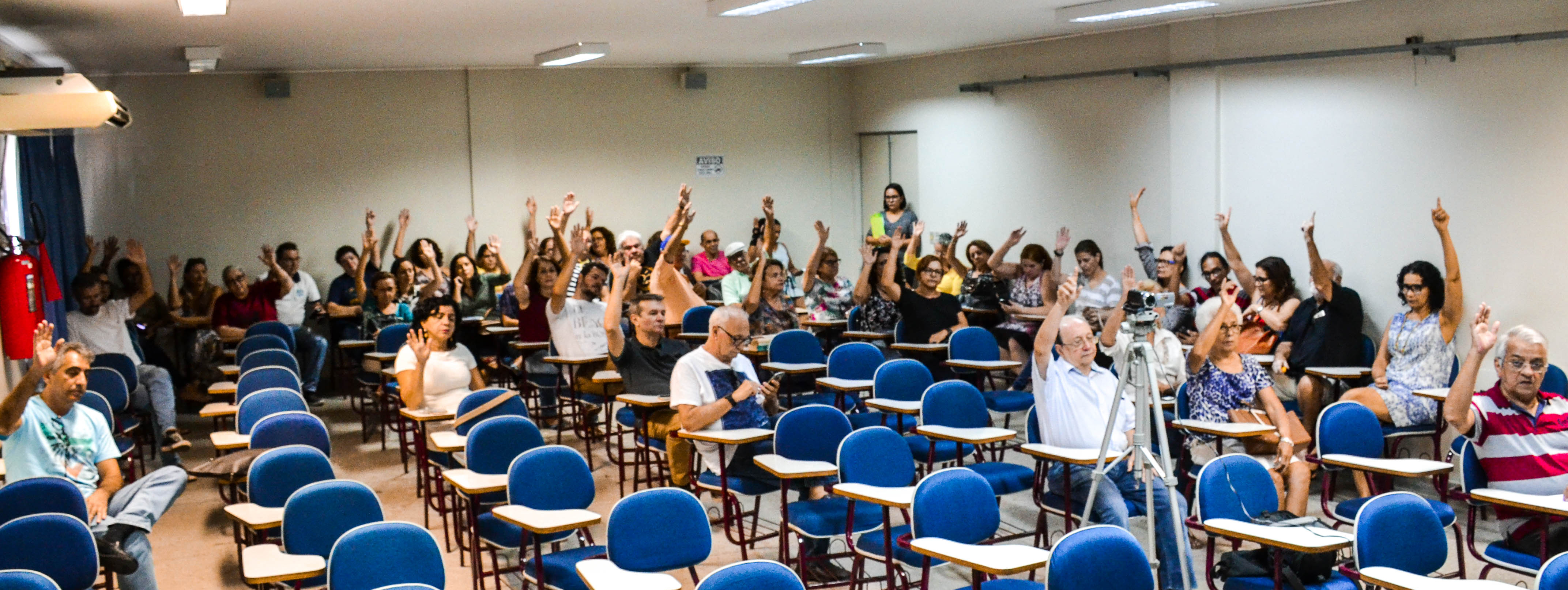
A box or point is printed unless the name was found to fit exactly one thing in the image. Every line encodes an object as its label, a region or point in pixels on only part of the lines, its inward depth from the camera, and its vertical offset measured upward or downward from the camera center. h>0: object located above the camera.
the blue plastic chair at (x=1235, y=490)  4.71 -1.08
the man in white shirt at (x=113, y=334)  8.02 -0.66
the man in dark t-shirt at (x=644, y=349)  6.77 -0.70
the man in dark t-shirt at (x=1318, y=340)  7.34 -0.82
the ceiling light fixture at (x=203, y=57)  8.52 +1.17
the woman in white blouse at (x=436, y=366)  6.57 -0.75
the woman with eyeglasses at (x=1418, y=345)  6.68 -0.80
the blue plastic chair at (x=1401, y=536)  4.21 -1.13
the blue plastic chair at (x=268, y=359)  7.80 -0.80
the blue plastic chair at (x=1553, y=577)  3.75 -1.12
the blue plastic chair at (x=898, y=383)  6.71 -0.91
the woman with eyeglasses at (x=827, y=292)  9.74 -0.61
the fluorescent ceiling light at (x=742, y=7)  6.99 +1.16
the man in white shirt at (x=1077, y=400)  5.32 -0.83
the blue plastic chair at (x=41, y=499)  4.62 -0.96
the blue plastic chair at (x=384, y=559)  4.03 -1.07
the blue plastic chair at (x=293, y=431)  5.77 -0.92
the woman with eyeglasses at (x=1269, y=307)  7.74 -0.65
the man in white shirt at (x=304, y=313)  9.76 -0.70
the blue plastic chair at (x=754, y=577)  3.64 -1.04
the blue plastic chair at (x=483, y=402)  6.17 -0.89
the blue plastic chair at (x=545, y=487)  4.91 -1.04
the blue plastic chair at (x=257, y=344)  8.49 -0.77
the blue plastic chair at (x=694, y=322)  8.55 -0.70
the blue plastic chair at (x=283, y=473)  5.02 -0.97
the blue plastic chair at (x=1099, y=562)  3.84 -1.08
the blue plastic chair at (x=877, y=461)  5.12 -1.02
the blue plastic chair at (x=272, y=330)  9.25 -0.73
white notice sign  12.62 +0.50
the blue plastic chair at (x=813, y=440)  5.28 -1.00
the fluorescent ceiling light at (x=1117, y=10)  7.52 +1.18
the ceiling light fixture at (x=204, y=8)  5.99 +1.06
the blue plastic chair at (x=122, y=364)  7.72 -0.80
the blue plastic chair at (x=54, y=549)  4.19 -1.04
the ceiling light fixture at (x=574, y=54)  9.30 +1.24
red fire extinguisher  6.26 -0.32
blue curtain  8.25 +0.25
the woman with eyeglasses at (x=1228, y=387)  5.96 -0.89
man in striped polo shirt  5.02 -0.89
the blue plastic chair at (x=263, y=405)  6.29 -0.88
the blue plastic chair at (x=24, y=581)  3.62 -0.98
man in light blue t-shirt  4.91 -0.87
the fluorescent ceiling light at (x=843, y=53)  10.02 +1.29
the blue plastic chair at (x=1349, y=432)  5.64 -1.03
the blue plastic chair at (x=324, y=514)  4.49 -1.02
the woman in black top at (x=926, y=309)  8.44 -0.65
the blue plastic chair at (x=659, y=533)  4.38 -1.10
